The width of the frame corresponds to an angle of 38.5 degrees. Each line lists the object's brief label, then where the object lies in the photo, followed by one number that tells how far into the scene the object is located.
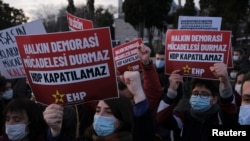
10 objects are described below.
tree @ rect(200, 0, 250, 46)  22.35
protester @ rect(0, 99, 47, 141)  2.71
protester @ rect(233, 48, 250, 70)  6.76
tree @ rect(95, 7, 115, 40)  42.31
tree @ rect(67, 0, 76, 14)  35.99
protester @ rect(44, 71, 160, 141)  2.33
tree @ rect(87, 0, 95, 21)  39.92
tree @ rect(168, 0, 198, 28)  31.11
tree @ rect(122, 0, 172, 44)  32.12
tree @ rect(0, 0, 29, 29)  36.22
